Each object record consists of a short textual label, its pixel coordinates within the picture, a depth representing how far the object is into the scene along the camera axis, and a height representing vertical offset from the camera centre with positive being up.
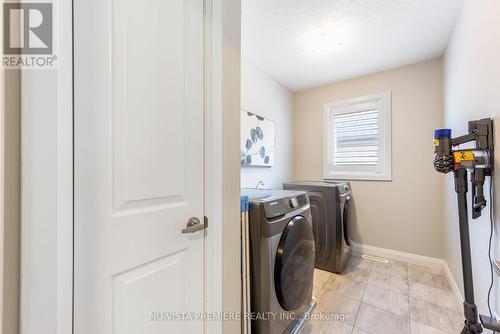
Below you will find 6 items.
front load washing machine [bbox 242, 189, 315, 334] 1.18 -0.55
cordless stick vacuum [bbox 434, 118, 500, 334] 1.02 -0.01
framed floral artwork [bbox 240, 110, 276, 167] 2.31 +0.32
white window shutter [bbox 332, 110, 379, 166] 2.72 +0.38
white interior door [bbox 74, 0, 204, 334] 0.64 +0.01
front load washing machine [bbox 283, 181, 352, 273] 2.25 -0.60
